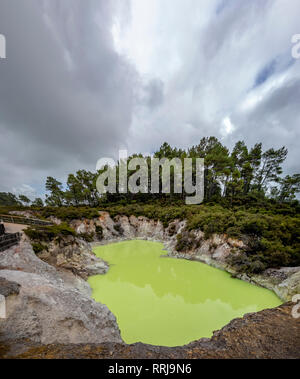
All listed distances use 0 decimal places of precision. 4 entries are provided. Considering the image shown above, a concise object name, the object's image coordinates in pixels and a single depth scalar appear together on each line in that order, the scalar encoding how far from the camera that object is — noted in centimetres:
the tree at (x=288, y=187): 2491
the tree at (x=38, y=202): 4256
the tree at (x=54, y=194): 3747
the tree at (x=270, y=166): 2805
